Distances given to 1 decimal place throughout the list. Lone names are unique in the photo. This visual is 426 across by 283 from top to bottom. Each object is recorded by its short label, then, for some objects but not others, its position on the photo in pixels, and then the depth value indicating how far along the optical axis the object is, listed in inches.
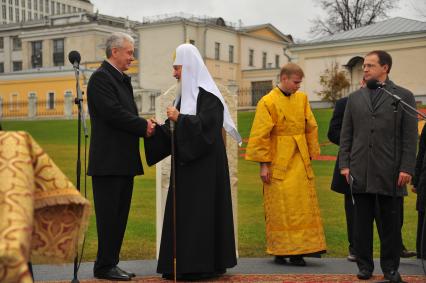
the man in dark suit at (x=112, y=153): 265.4
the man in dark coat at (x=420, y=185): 302.8
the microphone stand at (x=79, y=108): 253.0
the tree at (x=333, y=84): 1658.3
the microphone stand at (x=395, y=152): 251.8
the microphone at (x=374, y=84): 246.4
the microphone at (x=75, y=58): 261.9
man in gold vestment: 302.2
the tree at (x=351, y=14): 2367.1
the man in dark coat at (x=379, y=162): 261.0
